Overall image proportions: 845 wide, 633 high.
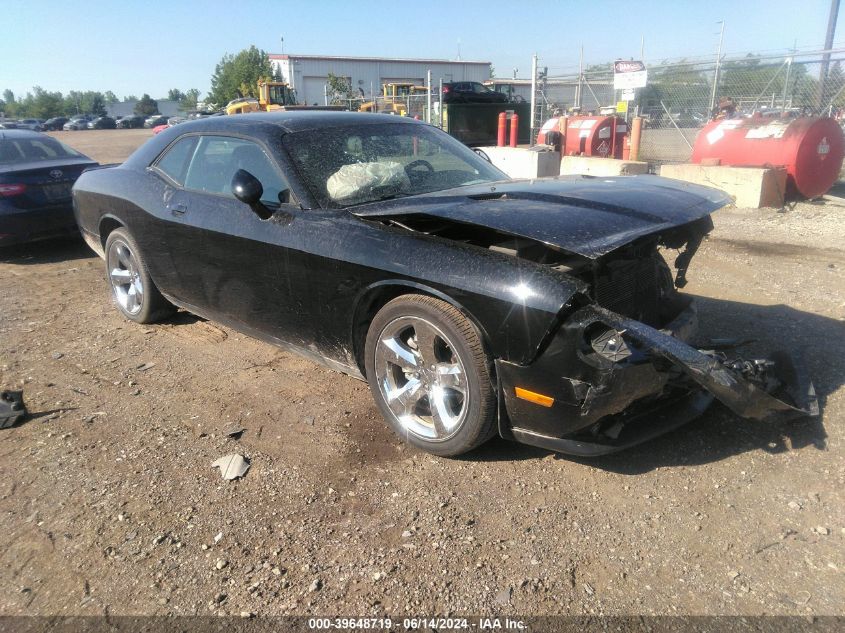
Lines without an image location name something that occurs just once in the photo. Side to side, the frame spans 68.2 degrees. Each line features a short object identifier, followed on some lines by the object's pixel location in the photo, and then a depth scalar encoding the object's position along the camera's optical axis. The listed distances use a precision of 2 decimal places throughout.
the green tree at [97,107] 101.82
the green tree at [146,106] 100.69
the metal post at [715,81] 13.24
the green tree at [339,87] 43.96
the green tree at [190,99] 93.89
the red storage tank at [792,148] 9.71
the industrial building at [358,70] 59.56
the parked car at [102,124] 69.62
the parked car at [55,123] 70.94
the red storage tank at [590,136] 12.87
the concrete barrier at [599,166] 10.75
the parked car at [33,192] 6.95
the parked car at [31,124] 53.57
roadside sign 13.21
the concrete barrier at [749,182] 9.52
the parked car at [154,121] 63.85
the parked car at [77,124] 68.56
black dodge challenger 2.59
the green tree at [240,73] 66.19
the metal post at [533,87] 13.44
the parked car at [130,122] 69.38
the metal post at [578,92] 15.34
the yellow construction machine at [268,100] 32.00
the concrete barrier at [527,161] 11.62
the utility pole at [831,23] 14.02
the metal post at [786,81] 11.88
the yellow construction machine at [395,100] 23.48
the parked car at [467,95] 20.11
